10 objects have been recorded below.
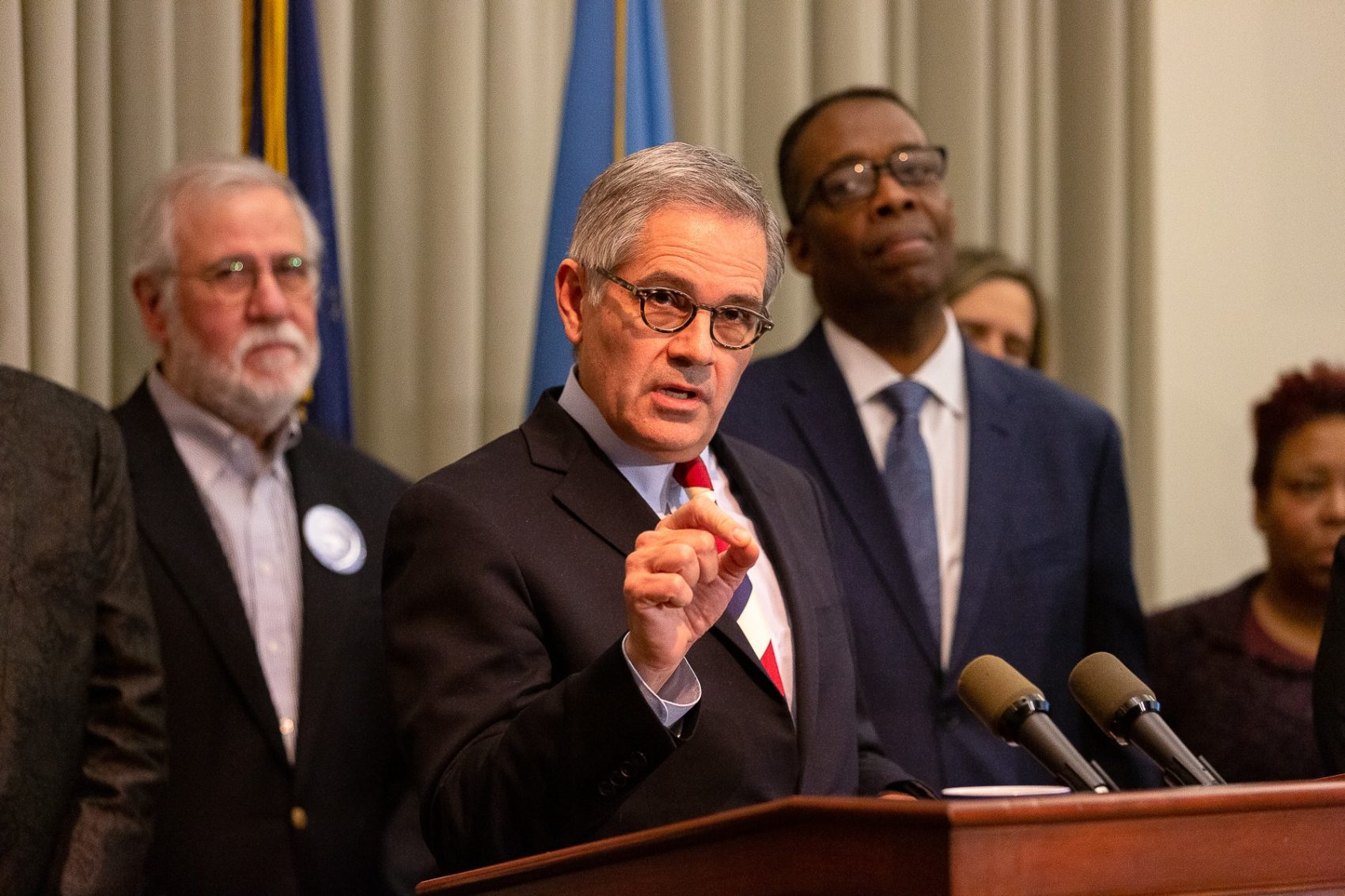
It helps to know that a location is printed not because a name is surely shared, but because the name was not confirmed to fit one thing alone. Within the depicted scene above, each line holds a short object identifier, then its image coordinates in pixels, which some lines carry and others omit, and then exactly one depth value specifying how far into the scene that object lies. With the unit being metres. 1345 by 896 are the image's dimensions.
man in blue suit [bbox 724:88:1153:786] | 6.28
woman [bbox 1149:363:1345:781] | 6.92
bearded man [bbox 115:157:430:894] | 6.15
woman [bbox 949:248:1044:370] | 8.95
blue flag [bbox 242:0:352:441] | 7.89
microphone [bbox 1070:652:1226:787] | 3.48
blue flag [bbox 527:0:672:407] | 8.08
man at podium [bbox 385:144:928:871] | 3.64
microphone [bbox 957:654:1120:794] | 3.42
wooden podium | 2.67
